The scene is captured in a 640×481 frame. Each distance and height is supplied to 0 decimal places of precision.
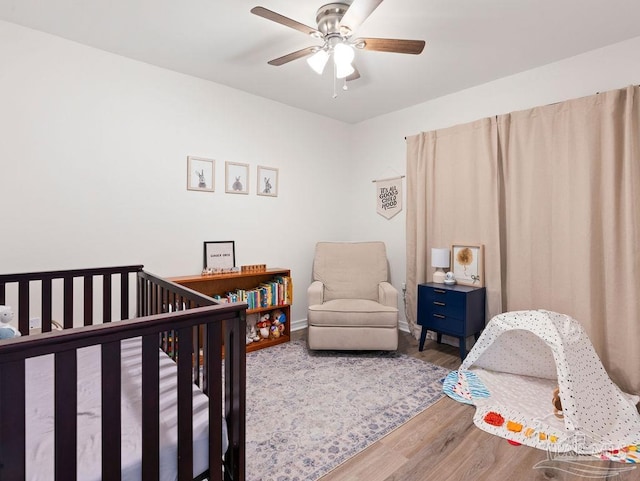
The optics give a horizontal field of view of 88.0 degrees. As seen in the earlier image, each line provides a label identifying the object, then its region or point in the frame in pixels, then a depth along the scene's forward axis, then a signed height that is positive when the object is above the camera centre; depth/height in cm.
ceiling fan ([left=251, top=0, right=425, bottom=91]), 176 +118
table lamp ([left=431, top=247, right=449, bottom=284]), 307 -16
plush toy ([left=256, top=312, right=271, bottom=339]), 320 -81
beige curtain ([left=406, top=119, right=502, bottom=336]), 288 +44
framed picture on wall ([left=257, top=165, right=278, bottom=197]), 341 +65
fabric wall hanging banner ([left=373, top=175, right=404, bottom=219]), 367 +53
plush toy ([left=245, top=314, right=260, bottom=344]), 316 -84
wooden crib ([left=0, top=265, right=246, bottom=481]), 79 -42
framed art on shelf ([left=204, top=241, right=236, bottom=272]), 304 -11
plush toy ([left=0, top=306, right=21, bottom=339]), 138 -36
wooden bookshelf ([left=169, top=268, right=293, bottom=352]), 286 -39
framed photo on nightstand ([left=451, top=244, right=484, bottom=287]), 296 -19
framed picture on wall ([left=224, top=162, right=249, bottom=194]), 318 +64
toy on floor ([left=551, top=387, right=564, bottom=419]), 194 -96
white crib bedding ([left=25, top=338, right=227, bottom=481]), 92 -57
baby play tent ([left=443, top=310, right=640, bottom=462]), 175 -97
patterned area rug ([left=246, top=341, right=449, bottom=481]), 166 -104
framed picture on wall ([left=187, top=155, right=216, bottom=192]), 294 +63
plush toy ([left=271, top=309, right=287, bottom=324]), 330 -74
